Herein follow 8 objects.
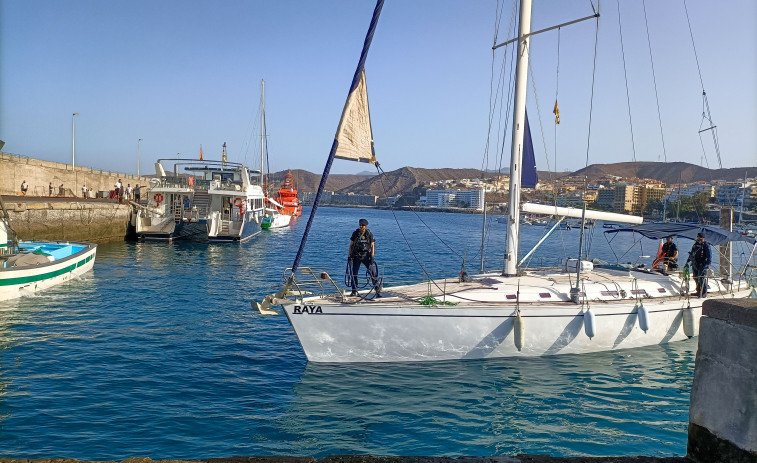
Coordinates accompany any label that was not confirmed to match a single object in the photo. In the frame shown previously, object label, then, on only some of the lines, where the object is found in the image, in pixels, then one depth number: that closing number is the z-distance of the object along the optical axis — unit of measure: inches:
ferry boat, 1620.3
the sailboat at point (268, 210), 2302.7
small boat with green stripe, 718.5
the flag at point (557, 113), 641.2
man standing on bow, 492.1
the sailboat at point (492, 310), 455.5
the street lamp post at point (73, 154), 2176.2
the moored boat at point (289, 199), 3146.7
